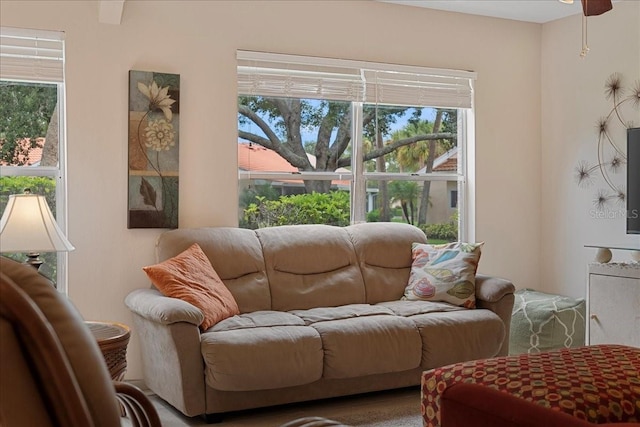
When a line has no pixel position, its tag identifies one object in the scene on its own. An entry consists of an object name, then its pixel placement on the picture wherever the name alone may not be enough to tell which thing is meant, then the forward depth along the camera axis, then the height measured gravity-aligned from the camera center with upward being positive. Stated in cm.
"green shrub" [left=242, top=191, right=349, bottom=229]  496 -4
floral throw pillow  452 -45
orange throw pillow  386 -43
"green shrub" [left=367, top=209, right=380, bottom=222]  537 -9
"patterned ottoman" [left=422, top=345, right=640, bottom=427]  223 -58
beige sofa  361 -65
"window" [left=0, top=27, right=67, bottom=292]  422 +50
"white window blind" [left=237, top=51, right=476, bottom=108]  486 +87
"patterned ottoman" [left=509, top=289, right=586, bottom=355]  511 -86
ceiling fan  304 +82
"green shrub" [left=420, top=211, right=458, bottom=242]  563 -21
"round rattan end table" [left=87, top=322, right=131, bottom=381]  312 -59
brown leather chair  116 -25
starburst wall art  514 +42
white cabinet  447 -64
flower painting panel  445 +35
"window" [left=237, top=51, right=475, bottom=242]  494 +46
